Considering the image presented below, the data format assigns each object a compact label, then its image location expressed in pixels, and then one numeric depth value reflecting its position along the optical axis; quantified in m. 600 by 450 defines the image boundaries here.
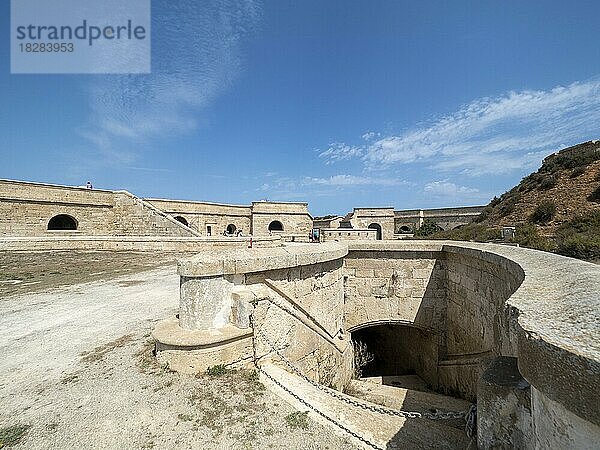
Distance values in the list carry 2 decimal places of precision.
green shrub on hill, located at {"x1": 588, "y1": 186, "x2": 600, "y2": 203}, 14.84
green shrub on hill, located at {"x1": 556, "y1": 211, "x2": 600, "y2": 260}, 7.68
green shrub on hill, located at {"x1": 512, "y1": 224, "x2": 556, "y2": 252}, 9.57
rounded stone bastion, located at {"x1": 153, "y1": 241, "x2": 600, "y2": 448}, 1.20
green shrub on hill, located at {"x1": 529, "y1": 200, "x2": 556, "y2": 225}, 15.63
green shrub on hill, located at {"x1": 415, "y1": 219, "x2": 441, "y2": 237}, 30.34
